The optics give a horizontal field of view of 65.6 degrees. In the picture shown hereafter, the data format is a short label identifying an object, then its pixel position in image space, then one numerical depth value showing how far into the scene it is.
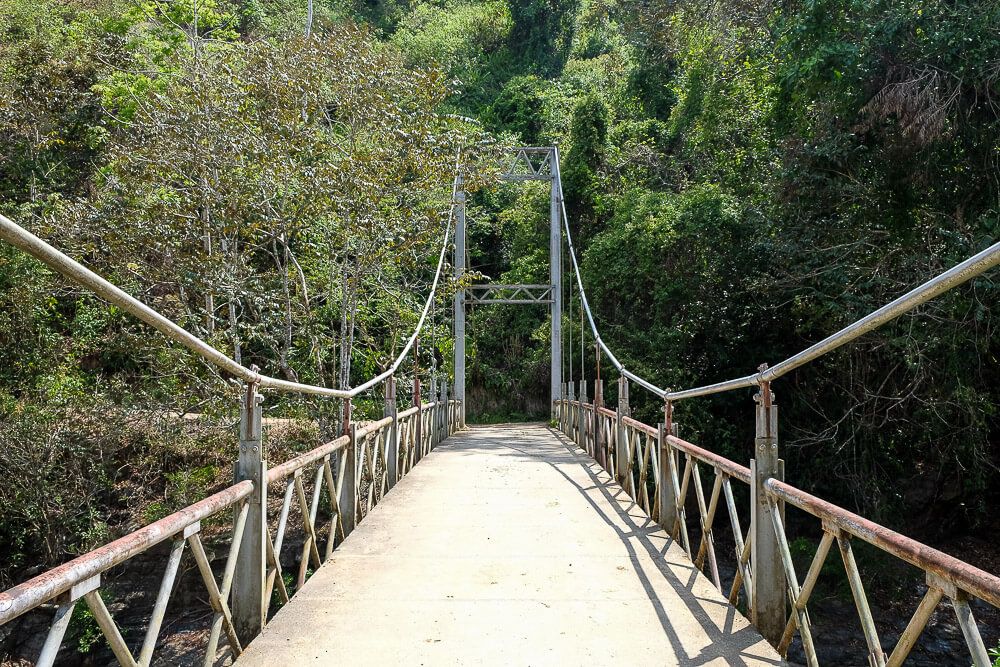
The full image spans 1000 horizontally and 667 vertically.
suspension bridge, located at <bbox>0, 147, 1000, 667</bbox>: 1.80
